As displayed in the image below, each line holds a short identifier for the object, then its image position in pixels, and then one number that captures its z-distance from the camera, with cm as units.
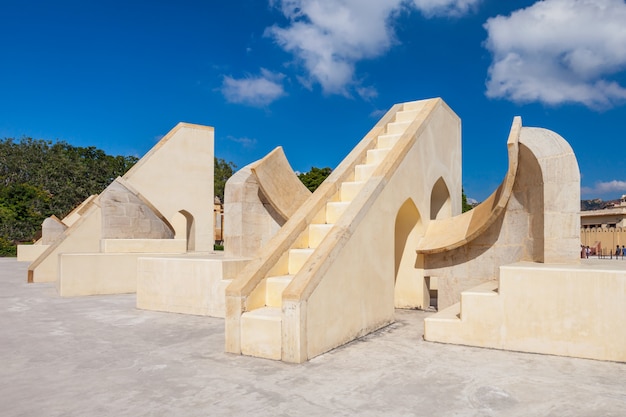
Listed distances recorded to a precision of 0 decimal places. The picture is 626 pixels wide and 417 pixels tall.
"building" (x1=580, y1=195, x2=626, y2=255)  2545
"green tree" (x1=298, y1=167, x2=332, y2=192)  3603
